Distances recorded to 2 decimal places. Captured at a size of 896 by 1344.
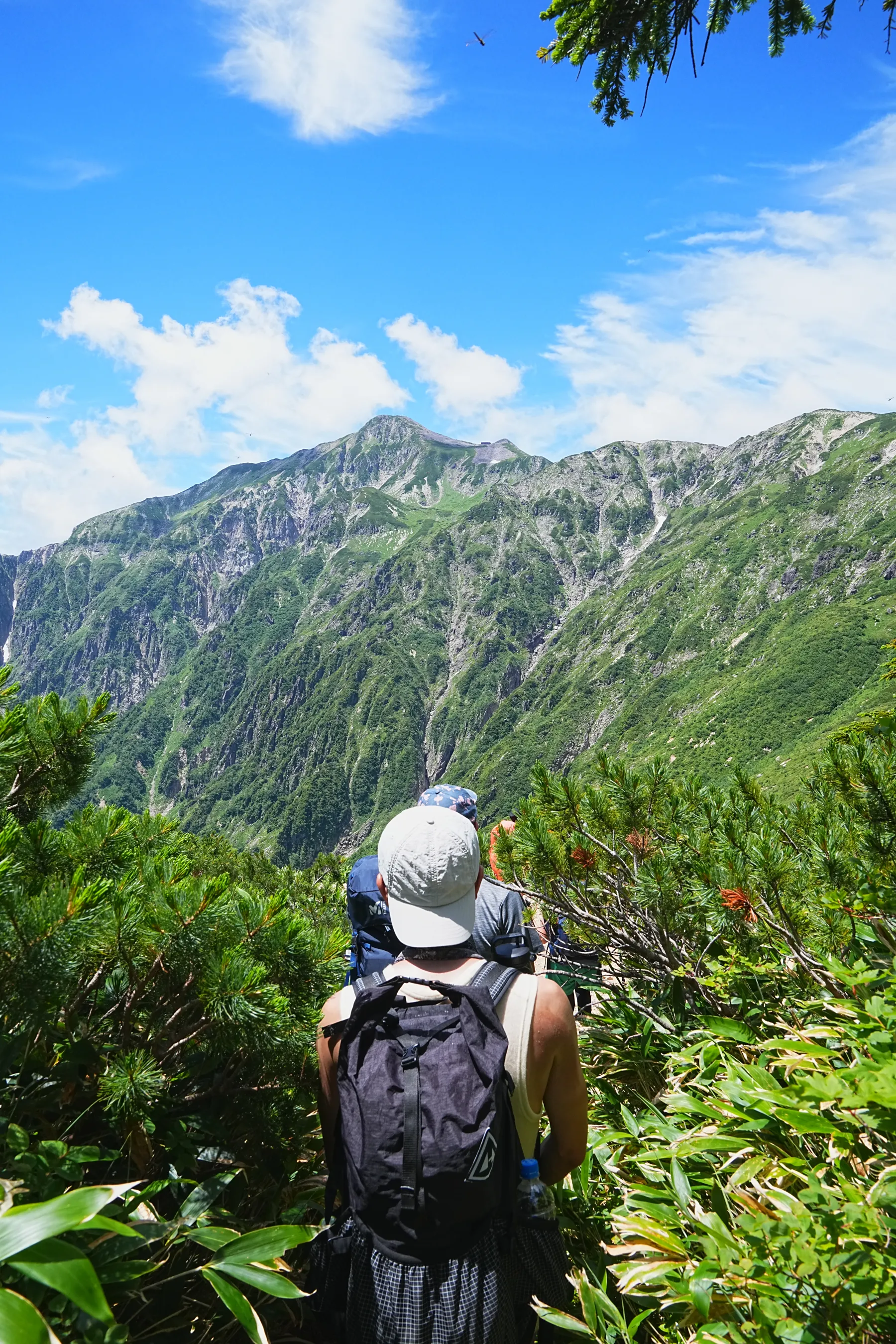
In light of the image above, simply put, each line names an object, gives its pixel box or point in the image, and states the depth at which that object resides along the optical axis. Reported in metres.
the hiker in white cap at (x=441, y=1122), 2.13
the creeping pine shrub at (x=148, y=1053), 1.93
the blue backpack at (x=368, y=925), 3.54
